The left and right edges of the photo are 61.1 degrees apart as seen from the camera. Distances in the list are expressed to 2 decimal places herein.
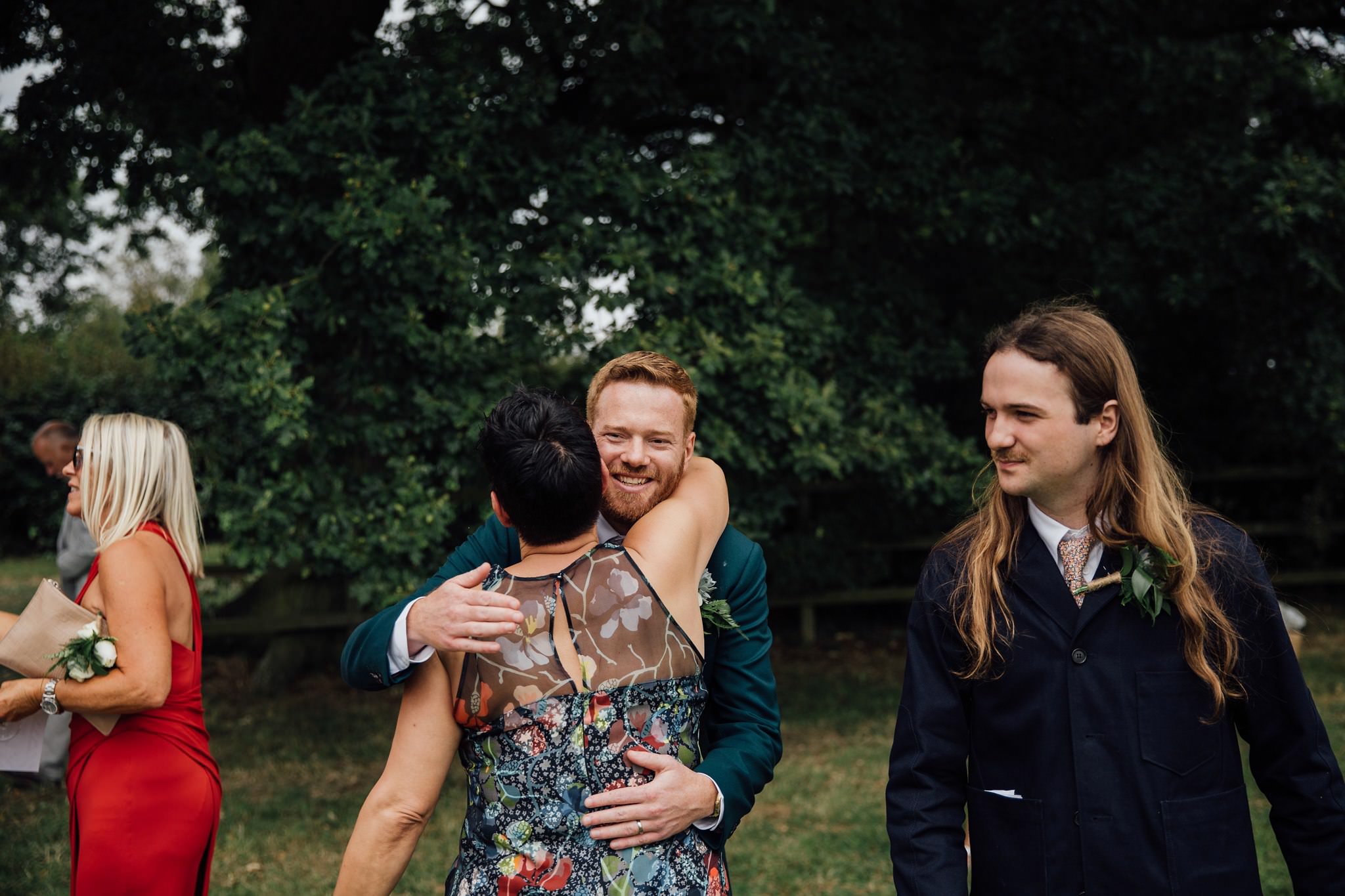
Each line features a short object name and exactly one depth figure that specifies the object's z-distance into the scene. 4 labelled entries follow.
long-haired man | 2.38
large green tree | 6.93
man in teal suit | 2.48
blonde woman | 3.39
